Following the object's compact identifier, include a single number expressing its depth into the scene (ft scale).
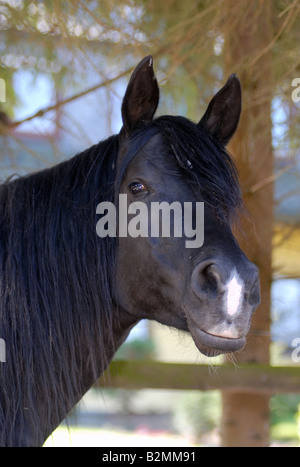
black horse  6.47
